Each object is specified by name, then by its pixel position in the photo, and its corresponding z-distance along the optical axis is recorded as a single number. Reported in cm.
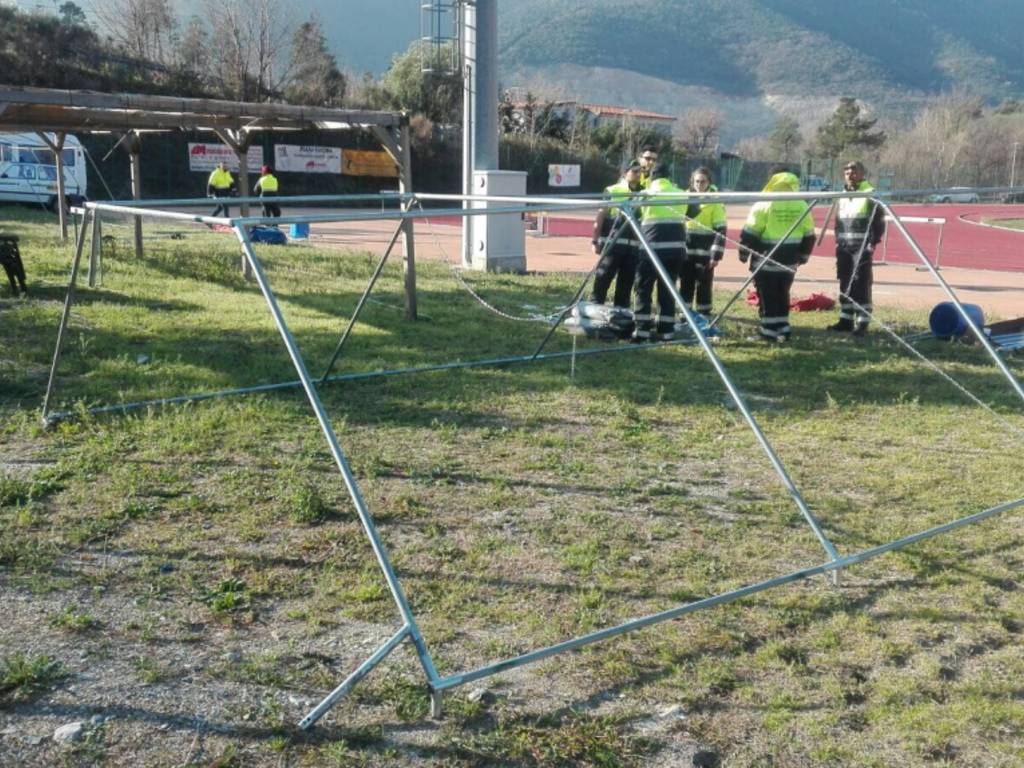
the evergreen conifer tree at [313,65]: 5050
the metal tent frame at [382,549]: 346
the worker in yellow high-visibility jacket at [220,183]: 2308
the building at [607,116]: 5566
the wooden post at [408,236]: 1066
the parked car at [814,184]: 4925
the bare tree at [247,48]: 4716
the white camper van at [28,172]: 2728
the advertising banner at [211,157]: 3625
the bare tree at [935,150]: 5750
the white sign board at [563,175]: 4397
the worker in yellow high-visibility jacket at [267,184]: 2231
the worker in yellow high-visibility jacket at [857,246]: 1018
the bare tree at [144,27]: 5234
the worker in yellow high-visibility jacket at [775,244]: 970
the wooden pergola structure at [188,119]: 1098
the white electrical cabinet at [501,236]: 1602
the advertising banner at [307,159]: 3847
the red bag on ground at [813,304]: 1240
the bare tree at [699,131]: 8262
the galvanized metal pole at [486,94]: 1582
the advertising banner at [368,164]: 4031
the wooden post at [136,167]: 1551
